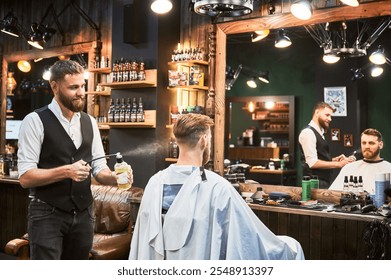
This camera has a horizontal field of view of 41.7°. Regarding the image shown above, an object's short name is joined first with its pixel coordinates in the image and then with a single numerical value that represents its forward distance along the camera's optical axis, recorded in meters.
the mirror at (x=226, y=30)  3.86
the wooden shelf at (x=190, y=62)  4.47
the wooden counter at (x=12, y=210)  5.12
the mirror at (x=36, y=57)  5.47
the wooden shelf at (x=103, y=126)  5.13
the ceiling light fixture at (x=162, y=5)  3.99
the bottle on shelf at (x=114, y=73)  4.82
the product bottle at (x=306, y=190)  3.79
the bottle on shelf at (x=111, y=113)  4.88
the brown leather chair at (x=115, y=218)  3.83
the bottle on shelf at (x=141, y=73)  4.64
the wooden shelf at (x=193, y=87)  4.49
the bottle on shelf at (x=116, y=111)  4.84
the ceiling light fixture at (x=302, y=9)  3.72
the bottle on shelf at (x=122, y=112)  4.80
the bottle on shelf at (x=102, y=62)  5.20
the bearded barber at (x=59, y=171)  2.44
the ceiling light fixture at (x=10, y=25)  5.47
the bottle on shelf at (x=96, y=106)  5.34
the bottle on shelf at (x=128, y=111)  4.76
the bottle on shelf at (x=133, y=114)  4.71
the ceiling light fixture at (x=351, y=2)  3.50
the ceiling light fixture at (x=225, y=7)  2.82
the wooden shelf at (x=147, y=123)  4.62
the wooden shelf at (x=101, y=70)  5.16
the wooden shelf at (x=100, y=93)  5.19
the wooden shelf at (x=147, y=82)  4.60
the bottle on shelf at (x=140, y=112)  4.67
